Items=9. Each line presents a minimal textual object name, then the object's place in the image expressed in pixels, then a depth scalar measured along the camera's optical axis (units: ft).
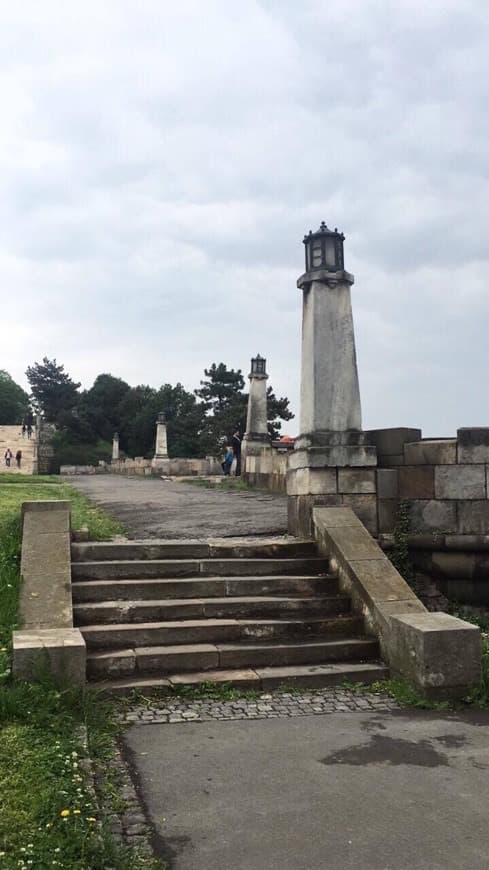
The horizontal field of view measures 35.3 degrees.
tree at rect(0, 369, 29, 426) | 332.60
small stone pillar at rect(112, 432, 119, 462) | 194.59
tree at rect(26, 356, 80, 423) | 313.73
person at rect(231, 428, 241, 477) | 86.52
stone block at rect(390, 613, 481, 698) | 18.01
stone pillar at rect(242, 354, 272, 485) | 70.49
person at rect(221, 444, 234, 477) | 89.15
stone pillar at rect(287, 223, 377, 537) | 28.32
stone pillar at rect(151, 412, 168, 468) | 123.71
